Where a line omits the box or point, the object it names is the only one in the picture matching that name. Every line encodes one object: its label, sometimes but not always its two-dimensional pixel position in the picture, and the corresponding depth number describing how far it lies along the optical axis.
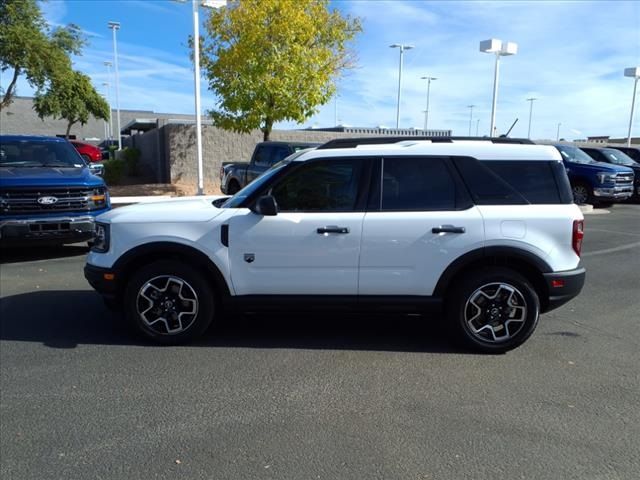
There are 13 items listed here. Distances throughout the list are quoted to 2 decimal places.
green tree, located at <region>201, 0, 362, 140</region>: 14.90
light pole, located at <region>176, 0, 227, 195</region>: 14.55
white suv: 4.52
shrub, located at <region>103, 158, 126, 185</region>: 21.69
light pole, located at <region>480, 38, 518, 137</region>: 20.88
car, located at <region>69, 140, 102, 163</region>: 28.34
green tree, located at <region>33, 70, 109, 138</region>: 32.75
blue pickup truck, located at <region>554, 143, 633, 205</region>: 16.23
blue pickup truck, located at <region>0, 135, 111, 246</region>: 7.68
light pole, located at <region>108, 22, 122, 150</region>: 49.11
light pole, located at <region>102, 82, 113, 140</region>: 60.78
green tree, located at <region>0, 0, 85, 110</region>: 15.64
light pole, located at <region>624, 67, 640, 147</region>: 28.95
